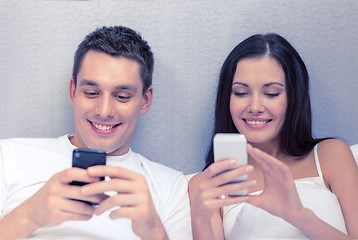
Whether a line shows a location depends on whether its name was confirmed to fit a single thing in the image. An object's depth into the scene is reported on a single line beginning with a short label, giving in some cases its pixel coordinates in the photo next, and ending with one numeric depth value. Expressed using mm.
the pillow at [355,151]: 1809
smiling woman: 1321
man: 1447
